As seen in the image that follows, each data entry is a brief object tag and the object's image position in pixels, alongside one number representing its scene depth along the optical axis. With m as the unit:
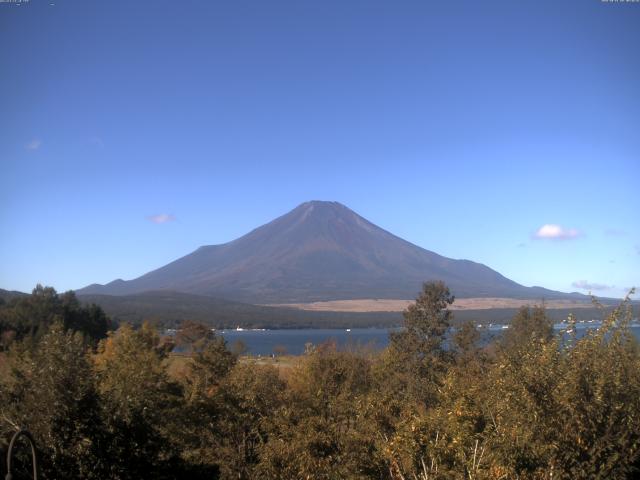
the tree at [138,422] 14.02
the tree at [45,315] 63.06
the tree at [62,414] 12.70
